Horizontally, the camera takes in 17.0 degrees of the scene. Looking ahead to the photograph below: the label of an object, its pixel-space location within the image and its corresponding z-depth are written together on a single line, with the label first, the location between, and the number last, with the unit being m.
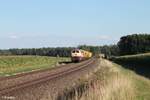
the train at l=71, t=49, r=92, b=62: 76.99
